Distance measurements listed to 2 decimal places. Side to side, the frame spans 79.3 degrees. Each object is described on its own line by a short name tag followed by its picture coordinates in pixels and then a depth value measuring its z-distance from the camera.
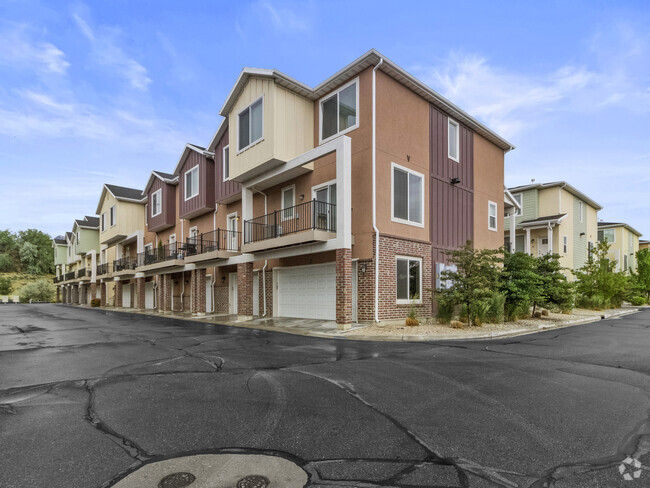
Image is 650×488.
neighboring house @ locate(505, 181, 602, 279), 27.33
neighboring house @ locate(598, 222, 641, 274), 41.69
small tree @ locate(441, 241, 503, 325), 13.45
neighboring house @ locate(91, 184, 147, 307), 33.50
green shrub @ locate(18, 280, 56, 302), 60.81
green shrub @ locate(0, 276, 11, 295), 65.94
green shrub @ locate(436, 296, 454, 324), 14.04
